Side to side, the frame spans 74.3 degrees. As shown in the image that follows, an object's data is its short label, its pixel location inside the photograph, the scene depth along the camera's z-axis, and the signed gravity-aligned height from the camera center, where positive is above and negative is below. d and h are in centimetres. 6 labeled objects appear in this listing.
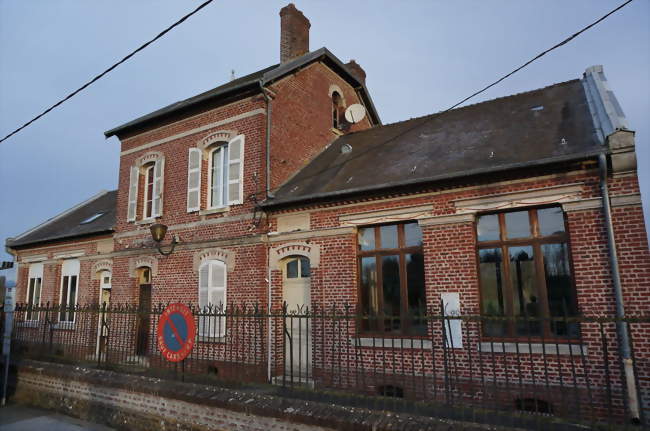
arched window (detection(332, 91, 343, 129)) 1471 +640
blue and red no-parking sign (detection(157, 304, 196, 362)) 643 -49
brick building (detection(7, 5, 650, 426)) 716 +185
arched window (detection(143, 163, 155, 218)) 1350 +351
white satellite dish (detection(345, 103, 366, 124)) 1390 +587
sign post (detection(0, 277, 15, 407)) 899 -80
